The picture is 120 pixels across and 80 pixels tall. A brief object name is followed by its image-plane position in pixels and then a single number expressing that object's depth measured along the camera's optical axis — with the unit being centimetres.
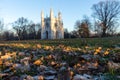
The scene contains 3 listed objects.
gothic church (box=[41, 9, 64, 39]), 2960
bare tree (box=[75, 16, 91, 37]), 2608
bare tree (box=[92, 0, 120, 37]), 2460
